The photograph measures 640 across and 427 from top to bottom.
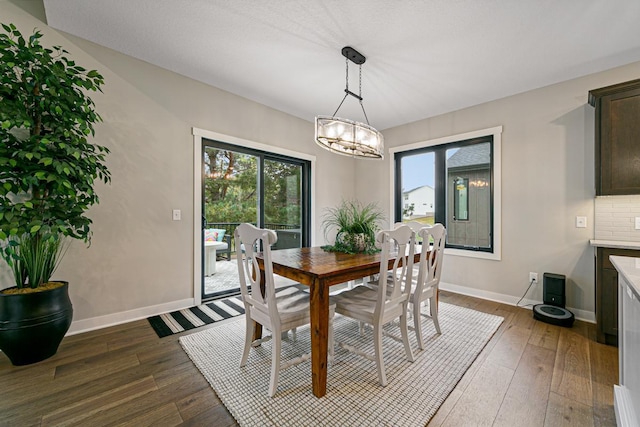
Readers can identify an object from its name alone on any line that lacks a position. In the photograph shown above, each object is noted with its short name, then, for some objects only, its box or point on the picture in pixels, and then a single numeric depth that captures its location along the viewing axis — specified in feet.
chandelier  7.79
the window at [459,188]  11.85
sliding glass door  11.18
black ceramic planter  5.97
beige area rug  4.87
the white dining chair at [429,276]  6.96
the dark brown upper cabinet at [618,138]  7.80
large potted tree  5.68
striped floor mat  8.39
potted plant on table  8.03
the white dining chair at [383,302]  5.67
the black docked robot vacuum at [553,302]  8.95
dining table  5.31
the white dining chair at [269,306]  5.35
